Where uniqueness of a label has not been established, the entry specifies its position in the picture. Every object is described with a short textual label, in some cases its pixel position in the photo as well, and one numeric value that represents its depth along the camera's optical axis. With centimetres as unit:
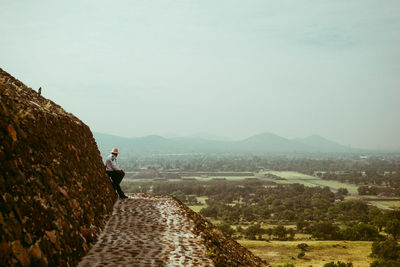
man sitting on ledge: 1555
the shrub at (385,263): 3727
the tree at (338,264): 3628
